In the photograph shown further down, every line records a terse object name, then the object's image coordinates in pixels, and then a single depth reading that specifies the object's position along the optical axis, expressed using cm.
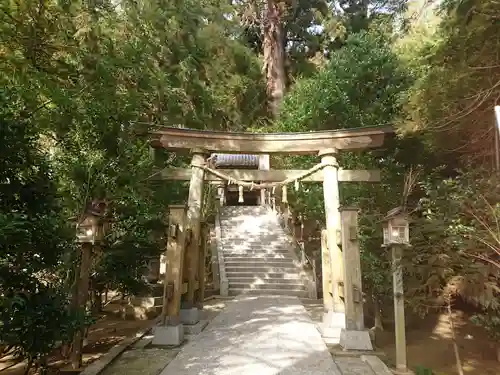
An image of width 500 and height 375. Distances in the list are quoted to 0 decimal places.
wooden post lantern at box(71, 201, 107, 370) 464
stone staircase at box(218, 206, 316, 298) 1140
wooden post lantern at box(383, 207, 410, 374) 485
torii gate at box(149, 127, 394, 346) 691
